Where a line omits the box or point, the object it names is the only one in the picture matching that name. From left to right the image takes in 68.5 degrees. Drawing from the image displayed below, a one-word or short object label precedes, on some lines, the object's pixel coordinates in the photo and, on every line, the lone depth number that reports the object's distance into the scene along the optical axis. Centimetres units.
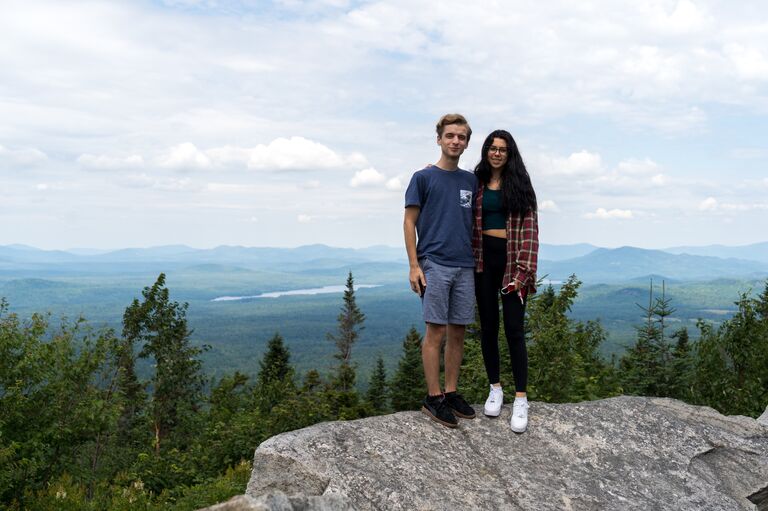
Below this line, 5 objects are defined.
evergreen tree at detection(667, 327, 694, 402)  1517
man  604
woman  608
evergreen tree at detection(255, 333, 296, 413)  2766
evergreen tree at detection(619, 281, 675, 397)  1550
